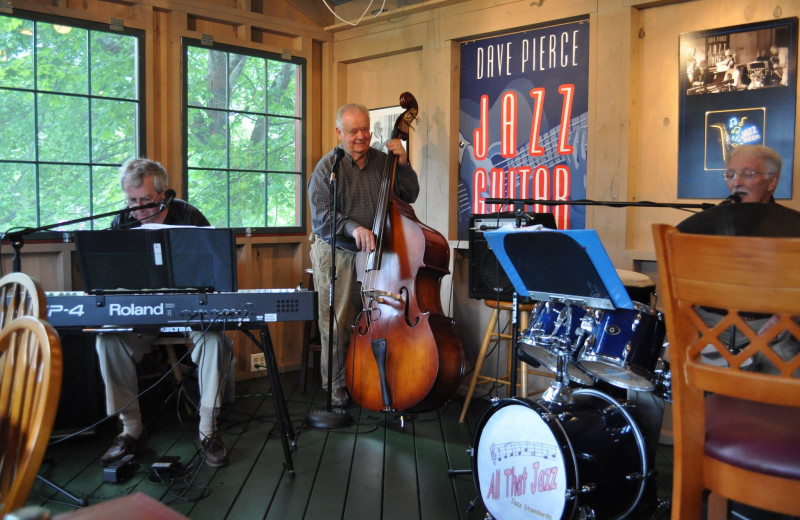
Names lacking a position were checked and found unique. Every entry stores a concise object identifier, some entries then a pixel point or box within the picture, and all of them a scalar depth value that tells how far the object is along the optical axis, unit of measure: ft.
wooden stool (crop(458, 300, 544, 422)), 12.05
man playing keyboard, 10.23
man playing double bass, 12.50
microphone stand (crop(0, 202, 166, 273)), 9.10
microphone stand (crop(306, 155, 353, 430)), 11.84
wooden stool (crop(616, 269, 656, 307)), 8.40
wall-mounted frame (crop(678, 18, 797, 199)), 10.18
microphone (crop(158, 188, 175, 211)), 8.98
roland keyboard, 9.37
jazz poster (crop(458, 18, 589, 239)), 12.55
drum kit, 7.13
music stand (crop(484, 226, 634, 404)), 7.14
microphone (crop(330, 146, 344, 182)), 10.96
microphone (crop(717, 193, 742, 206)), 8.23
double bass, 10.64
